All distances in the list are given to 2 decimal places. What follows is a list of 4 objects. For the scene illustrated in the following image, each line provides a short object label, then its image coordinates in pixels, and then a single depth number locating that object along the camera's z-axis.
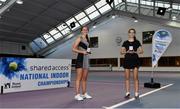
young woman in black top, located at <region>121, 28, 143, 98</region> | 3.66
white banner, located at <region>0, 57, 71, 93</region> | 4.45
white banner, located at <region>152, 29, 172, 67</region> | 5.39
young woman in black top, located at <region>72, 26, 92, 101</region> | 3.56
